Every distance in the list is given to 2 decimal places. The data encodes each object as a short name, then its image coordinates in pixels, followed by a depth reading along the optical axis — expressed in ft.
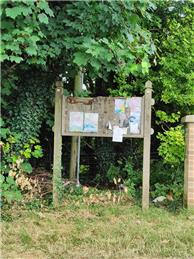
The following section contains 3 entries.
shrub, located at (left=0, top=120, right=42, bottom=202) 17.54
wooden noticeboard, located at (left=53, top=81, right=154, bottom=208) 19.19
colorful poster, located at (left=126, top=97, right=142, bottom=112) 19.27
